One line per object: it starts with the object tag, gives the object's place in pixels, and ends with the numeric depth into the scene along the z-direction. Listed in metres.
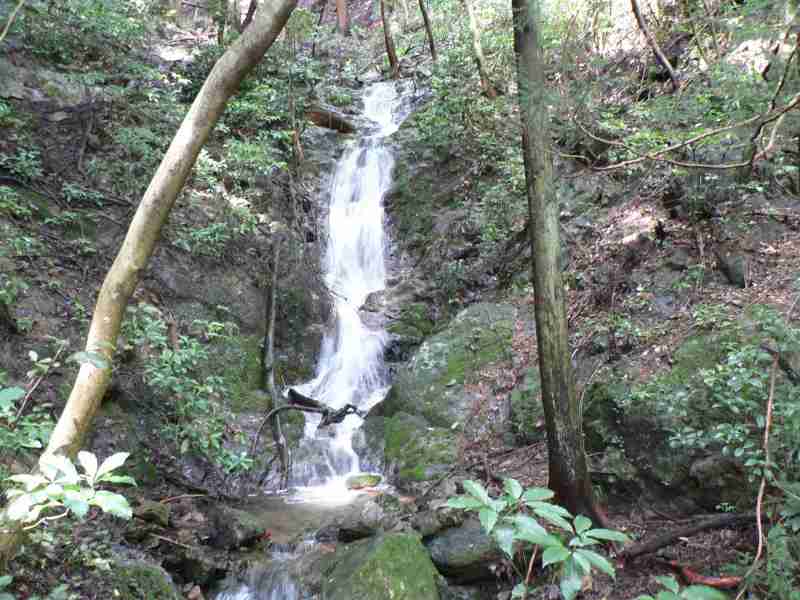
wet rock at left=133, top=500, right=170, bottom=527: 4.70
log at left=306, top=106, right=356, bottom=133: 14.38
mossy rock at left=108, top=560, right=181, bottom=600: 3.41
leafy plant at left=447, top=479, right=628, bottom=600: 1.47
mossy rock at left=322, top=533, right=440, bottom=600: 4.18
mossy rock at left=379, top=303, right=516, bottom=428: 7.54
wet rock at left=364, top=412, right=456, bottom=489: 6.61
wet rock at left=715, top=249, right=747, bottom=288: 6.03
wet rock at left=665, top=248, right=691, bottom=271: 6.69
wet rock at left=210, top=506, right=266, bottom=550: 5.17
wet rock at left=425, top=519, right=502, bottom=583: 4.46
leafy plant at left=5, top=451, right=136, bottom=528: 1.57
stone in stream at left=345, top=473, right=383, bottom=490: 7.03
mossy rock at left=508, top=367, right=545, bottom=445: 6.29
